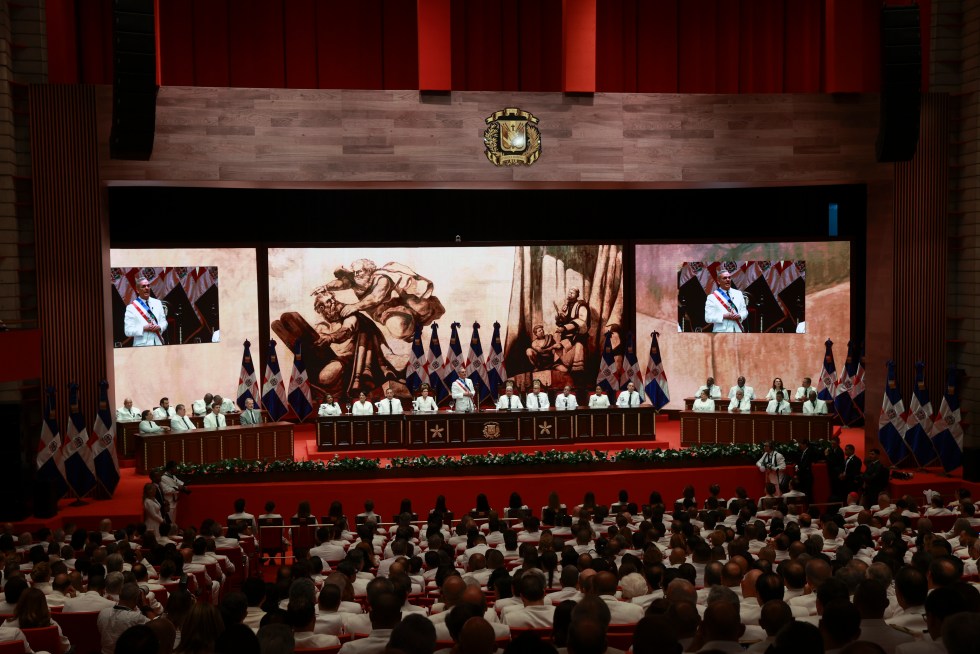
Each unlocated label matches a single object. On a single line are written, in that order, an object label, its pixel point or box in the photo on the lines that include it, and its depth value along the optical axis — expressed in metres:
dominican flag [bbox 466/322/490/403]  19.69
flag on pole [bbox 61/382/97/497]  14.85
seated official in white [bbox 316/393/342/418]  17.67
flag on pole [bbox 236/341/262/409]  19.06
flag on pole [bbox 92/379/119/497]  15.05
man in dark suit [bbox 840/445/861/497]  14.47
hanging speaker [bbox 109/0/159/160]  14.05
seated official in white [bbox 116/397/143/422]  17.16
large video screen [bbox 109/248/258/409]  19.30
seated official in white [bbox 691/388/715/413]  18.23
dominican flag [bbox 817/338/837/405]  20.17
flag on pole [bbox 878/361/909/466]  16.39
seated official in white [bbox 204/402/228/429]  17.05
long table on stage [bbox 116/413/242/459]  17.03
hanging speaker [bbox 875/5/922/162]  15.12
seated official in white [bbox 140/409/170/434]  16.39
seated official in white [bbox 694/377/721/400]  19.06
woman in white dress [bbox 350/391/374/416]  17.98
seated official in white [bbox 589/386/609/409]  18.36
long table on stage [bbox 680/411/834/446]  17.16
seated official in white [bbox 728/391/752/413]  18.47
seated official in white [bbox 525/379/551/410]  18.45
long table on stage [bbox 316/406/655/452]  17.50
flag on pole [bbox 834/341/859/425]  20.06
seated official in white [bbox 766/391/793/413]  17.80
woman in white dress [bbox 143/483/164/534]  12.85
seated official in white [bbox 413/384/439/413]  18.19
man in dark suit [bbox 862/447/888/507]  13.92
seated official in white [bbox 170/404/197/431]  16.77
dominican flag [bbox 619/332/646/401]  19.44
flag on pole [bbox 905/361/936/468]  16.09
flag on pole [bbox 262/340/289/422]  19.09
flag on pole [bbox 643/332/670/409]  20.25
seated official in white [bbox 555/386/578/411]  18.36
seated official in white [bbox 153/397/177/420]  17.12
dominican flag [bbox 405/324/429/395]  19.97
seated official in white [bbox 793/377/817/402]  18.45
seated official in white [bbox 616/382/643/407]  18.67
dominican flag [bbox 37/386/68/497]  14.50
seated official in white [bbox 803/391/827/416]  17.66
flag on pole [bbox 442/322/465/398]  19.70
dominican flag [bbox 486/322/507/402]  20.16
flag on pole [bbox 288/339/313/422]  19.55
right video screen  21.08
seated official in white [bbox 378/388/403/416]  18.16
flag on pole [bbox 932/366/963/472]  15.72
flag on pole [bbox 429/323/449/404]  19.88
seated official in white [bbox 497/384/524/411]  18.14
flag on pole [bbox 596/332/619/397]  20.38
